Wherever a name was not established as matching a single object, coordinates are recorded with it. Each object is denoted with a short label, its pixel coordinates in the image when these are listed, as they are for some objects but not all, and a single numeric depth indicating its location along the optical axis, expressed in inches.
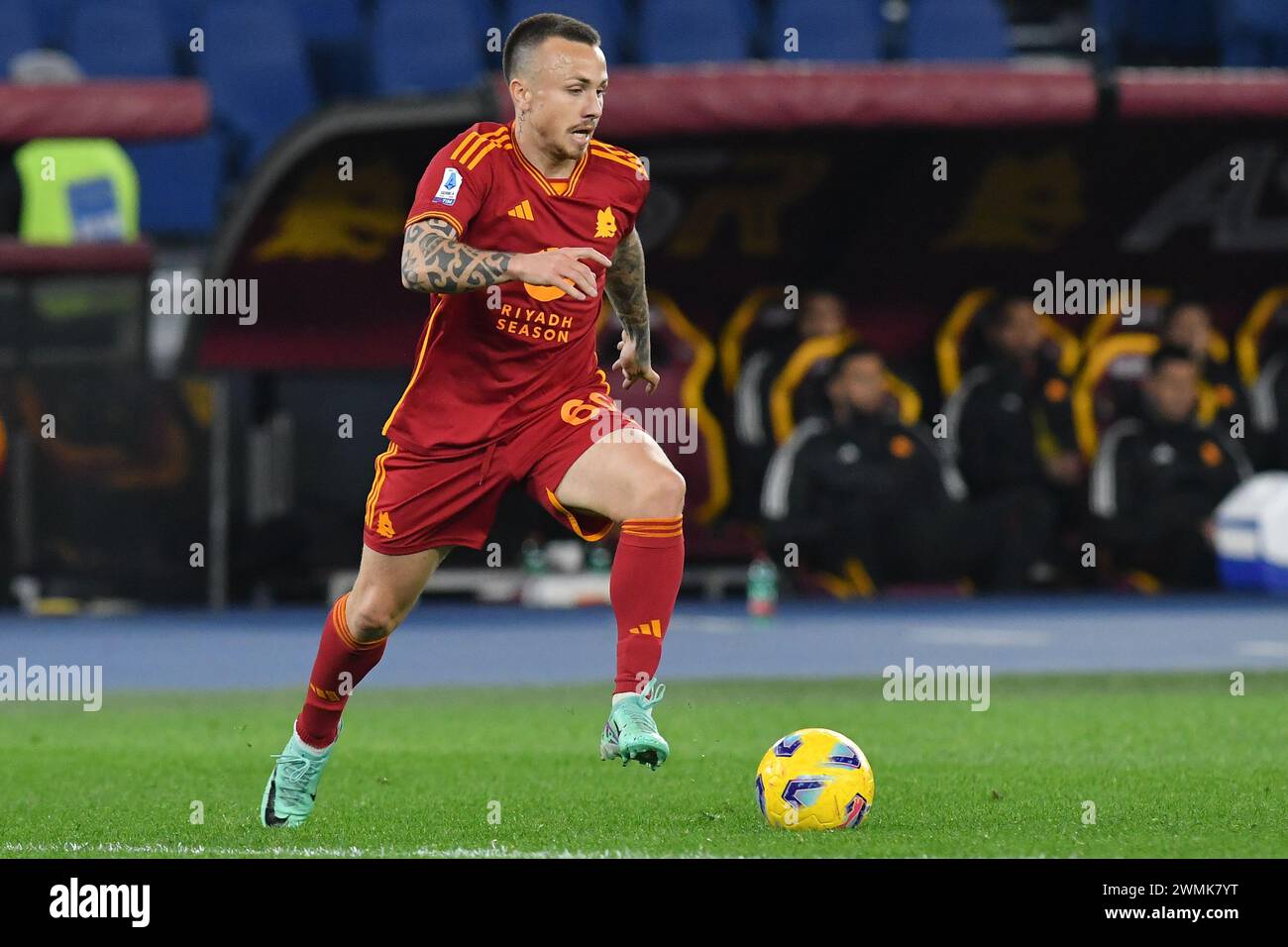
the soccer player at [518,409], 263.9
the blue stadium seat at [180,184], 749.3
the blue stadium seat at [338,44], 768.9
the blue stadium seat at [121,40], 746.8
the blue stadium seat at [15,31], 743.1
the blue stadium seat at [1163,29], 773.9
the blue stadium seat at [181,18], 762.8
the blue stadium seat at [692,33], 749.9
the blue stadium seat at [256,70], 751.7
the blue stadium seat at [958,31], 751.7
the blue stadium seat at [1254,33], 753.6
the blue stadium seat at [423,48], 741.3
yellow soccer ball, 266.1
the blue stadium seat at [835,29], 741.9
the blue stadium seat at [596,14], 725.3
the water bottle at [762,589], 612.4
